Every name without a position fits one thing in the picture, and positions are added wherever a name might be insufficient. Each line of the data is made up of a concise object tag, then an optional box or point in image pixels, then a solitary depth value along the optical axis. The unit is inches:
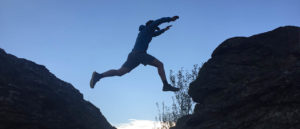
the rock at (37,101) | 239.0
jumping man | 320.5
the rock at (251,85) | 230.8
